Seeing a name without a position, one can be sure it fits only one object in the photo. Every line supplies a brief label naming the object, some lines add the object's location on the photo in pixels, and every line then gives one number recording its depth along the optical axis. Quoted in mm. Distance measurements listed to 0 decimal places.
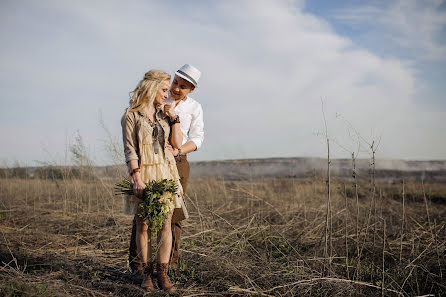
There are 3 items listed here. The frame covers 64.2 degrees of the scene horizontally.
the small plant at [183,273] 3286
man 3254
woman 2850
